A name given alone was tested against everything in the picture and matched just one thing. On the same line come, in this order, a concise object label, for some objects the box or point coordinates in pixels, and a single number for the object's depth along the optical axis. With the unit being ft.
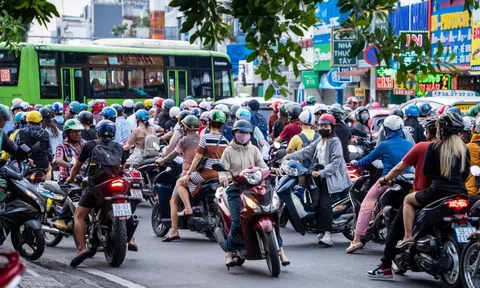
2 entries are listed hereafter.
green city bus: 102.53
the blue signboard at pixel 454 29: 112.78
